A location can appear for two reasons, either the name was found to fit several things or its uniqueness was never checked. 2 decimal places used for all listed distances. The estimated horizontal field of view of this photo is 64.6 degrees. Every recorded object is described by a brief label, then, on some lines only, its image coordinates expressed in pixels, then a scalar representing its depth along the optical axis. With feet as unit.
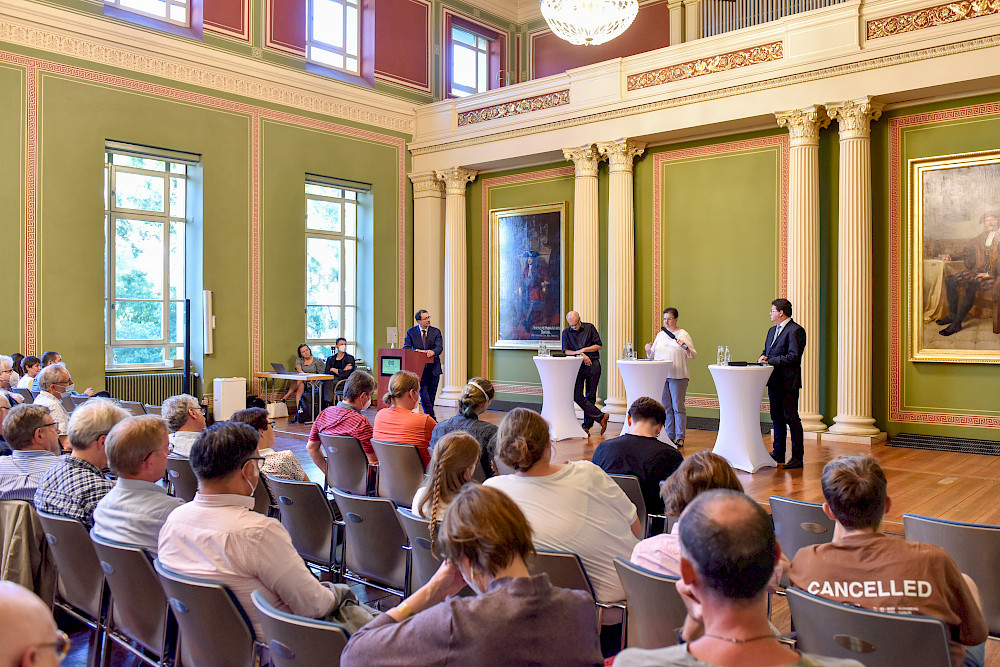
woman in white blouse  25.88
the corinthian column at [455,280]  38.63
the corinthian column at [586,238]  33.96
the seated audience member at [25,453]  10.41
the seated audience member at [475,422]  12.99
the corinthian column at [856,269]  26.86
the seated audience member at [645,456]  11.62
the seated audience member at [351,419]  15.43
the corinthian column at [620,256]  32.89
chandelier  26.78
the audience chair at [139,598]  7.52
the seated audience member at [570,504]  8.58
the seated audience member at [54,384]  18.20
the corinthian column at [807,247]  27.81
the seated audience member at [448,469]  8.71
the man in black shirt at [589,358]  27.78
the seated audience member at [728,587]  3.96
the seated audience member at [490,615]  5.18
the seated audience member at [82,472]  9.29
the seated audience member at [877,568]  6.40
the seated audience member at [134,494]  8.34
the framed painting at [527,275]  36.42
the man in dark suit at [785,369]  21.45
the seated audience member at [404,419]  14.69
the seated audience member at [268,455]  12.02
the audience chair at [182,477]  12.76
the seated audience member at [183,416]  13.52
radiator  31.35
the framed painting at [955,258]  25.49
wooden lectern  31.48
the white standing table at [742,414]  21.25
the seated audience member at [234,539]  6.91
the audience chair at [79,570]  8.64
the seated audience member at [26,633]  2.90
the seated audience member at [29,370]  24.11
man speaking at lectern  31.73
